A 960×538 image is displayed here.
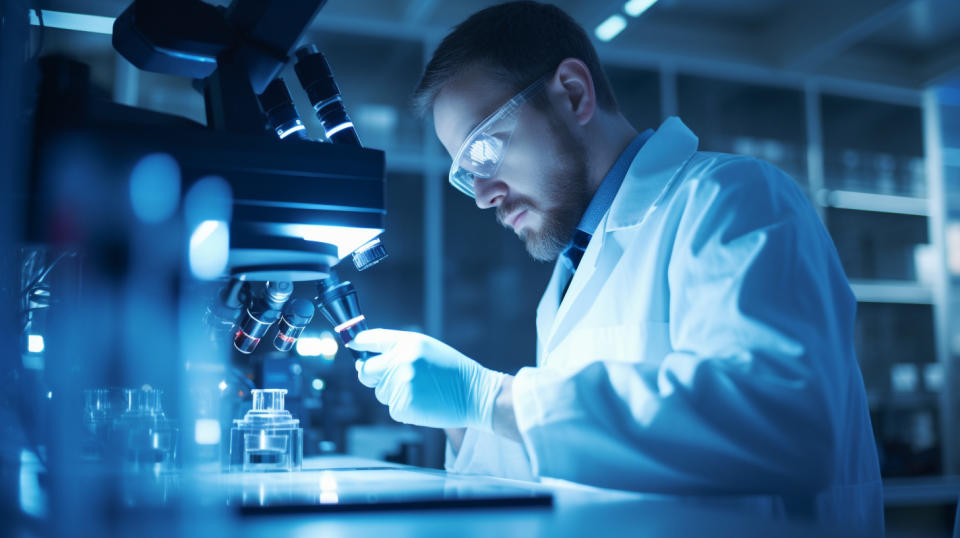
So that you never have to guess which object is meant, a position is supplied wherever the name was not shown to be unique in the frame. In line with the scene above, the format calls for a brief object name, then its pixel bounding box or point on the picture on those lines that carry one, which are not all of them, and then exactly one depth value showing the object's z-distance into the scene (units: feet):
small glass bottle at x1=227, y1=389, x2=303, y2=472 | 3.73
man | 2.81
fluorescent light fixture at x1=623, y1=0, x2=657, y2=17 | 9.62
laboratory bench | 1.82
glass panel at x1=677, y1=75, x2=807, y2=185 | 14.23
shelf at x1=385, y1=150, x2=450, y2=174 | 12.48
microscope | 2.49
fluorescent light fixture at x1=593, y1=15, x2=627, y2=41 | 10.14
